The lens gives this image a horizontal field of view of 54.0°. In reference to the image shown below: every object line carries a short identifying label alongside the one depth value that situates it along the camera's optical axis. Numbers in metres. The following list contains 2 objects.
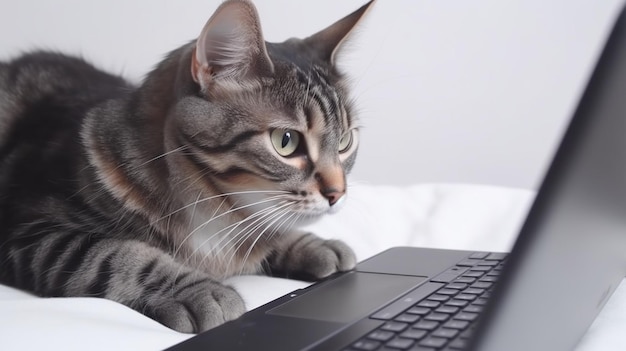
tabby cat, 0.87
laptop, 0.39
